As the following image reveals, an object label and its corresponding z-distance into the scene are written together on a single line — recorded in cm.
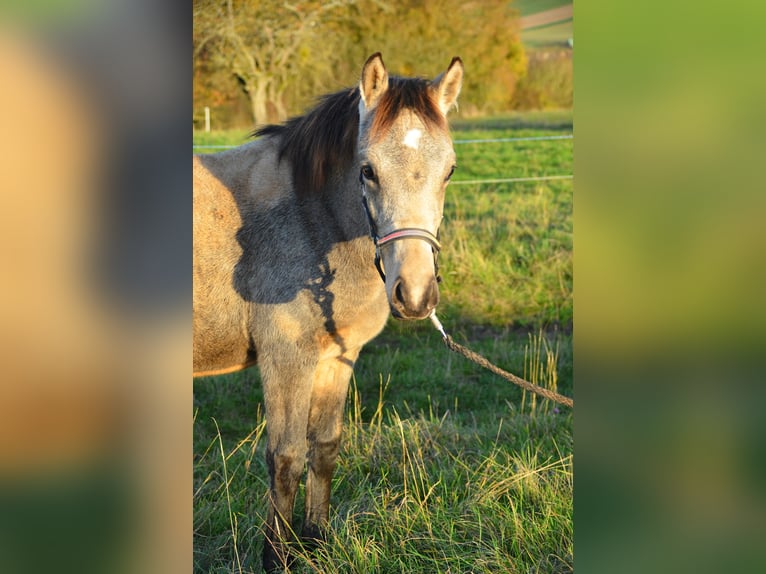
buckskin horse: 316
